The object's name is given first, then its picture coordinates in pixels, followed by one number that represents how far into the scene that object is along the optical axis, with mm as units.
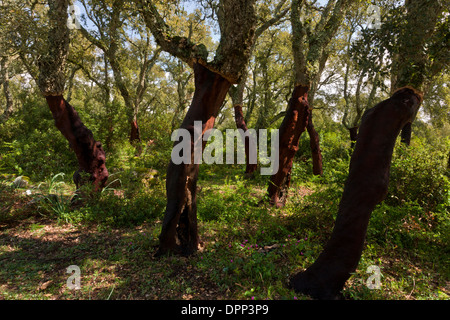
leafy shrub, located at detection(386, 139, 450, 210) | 4898
